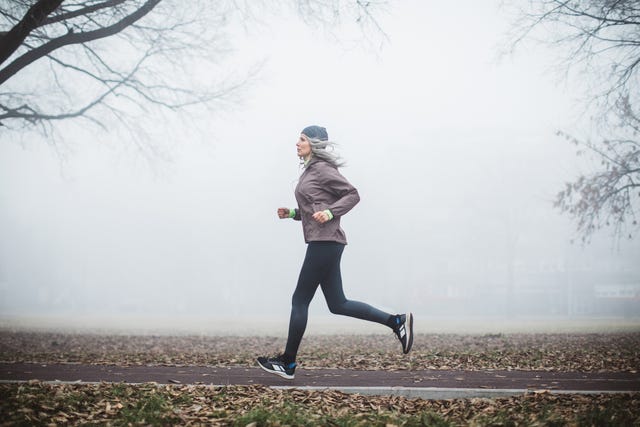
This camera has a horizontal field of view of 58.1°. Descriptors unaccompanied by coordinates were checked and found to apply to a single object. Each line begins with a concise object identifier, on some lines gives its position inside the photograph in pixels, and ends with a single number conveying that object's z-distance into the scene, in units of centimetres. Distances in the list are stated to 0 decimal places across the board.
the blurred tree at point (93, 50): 1080
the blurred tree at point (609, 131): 1198
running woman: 545
